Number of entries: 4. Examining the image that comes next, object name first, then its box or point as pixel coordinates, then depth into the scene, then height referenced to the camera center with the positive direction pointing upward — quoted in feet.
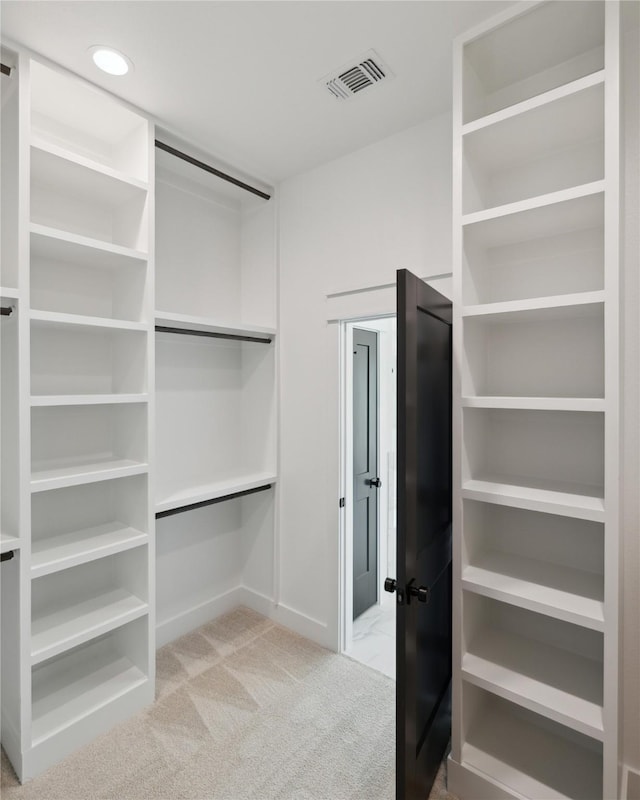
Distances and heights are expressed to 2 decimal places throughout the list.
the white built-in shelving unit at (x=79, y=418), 5.79 -0.28
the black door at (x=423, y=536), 4.46 -1.59
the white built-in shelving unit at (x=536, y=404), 4.70 -0.01
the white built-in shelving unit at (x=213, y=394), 8.86 +0.19
